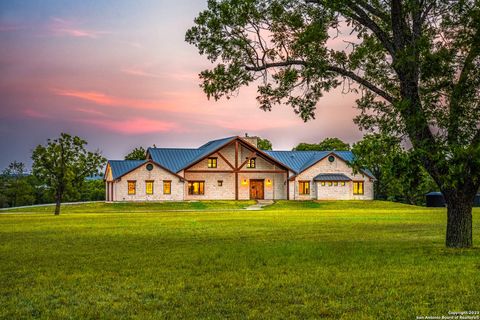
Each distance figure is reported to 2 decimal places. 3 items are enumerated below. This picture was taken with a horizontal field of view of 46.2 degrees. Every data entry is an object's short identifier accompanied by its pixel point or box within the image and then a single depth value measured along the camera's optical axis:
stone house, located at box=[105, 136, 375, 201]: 65.19
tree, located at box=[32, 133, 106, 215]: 44.75
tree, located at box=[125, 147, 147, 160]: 93.00
